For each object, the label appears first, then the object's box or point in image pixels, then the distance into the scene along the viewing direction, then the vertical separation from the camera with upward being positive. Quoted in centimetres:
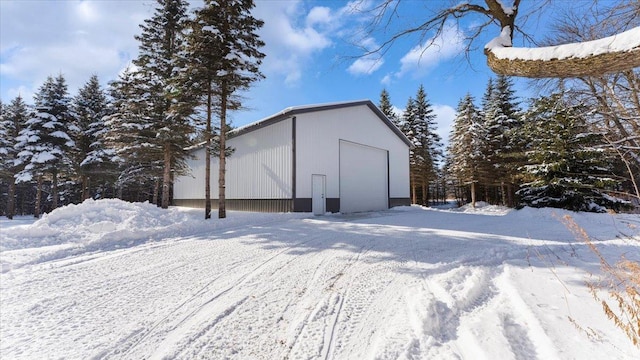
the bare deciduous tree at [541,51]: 244 +136
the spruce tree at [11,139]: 2197 +478
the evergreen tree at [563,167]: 1361 +125
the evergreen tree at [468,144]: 2558 +453
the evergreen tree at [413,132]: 2814 +624
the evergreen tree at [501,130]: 2331 +531
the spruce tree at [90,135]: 2231 +500
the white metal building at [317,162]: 1392 +179
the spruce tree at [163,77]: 1441 +684
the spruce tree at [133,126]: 1504 +375
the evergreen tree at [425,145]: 2834 +502
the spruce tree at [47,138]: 2005 +435
